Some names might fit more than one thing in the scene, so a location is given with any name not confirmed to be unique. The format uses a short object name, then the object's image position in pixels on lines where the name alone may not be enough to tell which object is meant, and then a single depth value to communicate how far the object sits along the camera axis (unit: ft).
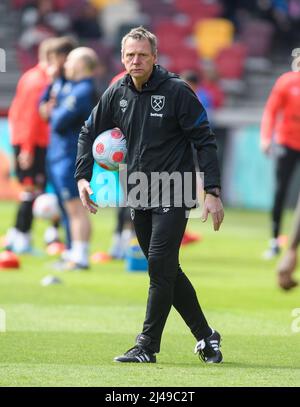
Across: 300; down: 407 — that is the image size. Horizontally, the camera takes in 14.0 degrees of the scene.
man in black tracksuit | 26.86
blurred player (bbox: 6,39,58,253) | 52.54
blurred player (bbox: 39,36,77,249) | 47.78
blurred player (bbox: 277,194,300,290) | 21.22
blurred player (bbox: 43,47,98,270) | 45.32
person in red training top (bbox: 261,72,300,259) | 53.16
